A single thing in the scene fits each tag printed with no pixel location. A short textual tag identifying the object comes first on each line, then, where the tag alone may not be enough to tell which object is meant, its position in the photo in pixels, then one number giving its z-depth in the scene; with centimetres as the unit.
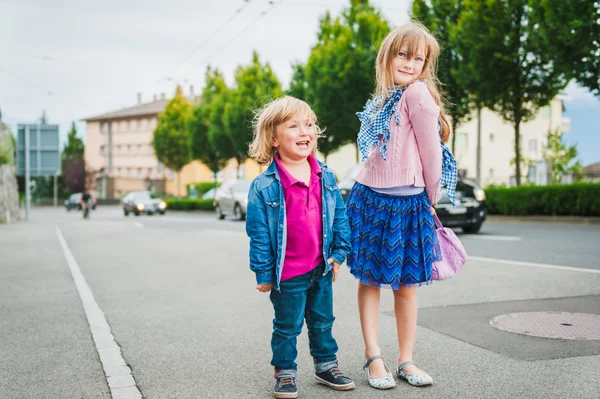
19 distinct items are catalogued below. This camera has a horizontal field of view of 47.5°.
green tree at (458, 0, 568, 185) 2073
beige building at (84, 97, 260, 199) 7512
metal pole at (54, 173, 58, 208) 7815
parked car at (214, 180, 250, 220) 2503
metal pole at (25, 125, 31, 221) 3048
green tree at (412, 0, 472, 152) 2364
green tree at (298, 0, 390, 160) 2939
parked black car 1382
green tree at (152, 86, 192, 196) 5650
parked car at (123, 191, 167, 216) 3997
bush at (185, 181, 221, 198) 6297
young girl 344
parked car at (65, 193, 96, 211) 6556
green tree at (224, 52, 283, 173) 4156
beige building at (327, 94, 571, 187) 5494
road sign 3077
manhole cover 430
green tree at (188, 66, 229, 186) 4841
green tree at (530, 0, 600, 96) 1634
